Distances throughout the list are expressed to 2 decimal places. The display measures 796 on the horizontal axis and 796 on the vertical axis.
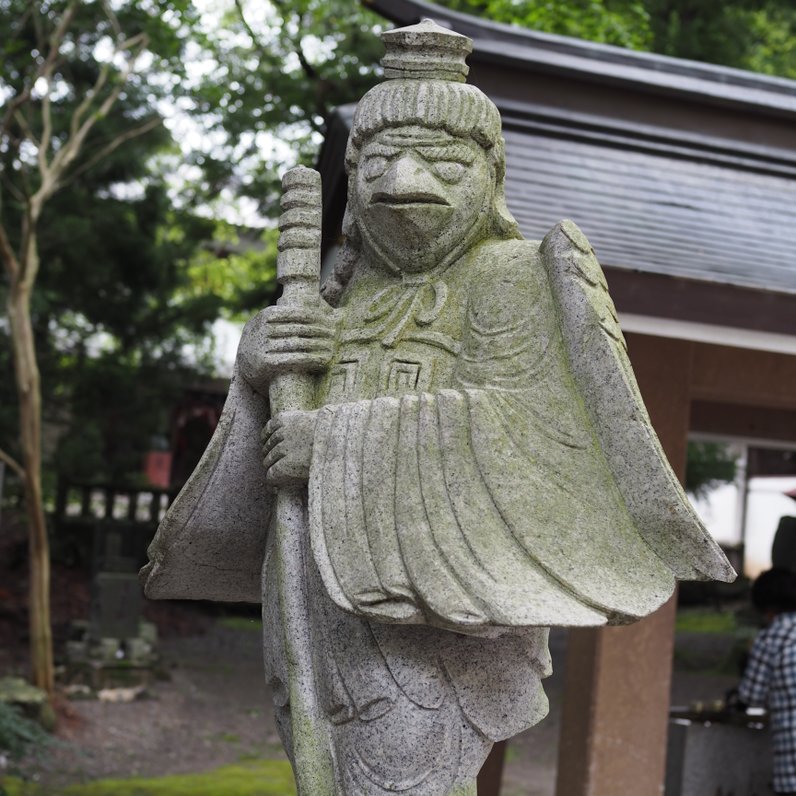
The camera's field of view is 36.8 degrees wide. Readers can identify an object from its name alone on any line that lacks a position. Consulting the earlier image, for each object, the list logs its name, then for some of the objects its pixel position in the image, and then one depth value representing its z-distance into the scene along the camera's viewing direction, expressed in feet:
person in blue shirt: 16.60
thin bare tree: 29.55
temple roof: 16.69
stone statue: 8.11
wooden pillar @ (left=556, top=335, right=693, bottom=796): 16.70
